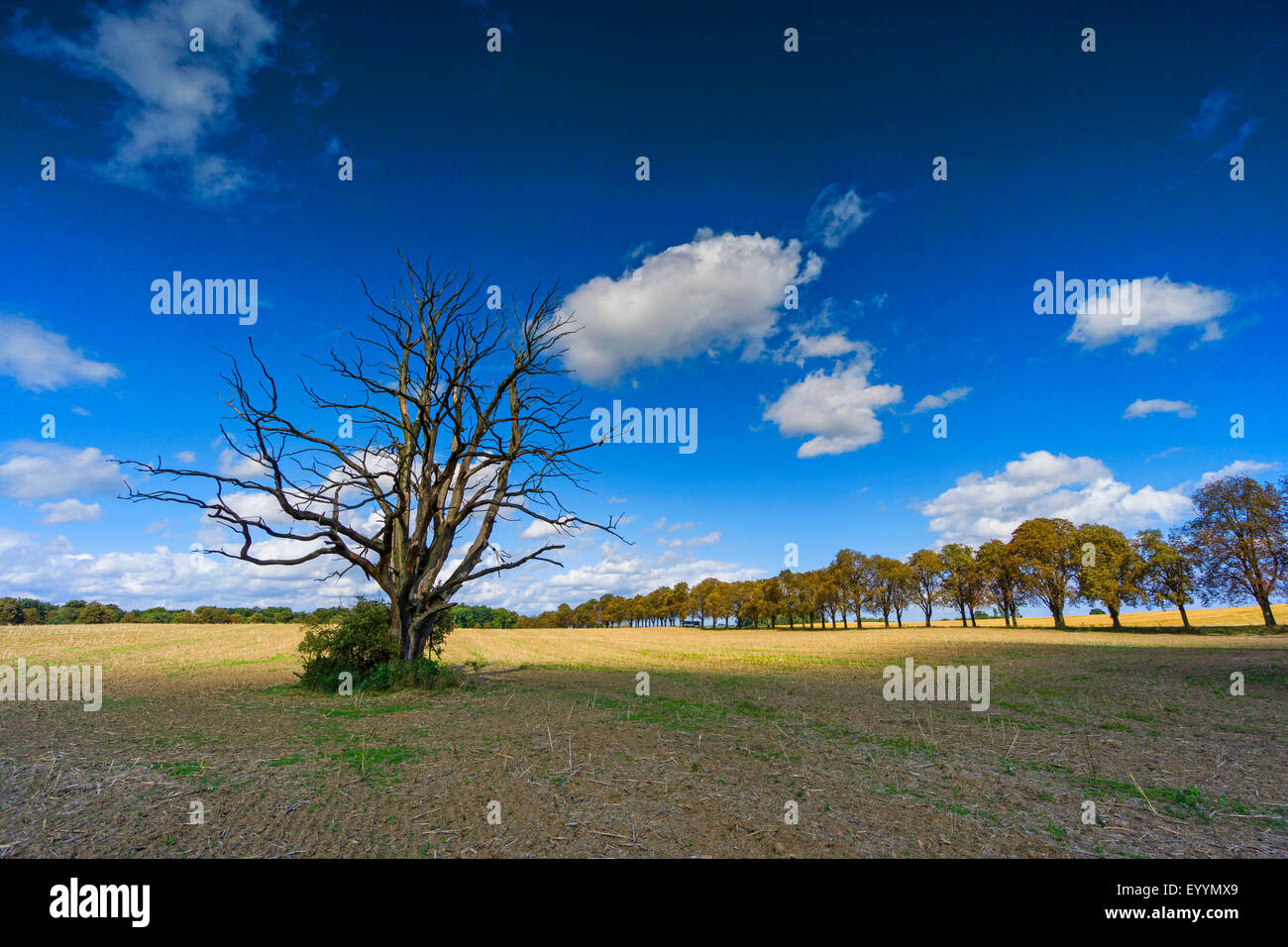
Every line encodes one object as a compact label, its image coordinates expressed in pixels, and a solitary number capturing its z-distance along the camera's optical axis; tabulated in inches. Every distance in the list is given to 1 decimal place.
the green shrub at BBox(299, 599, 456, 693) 636.1
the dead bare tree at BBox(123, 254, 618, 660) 630.5
